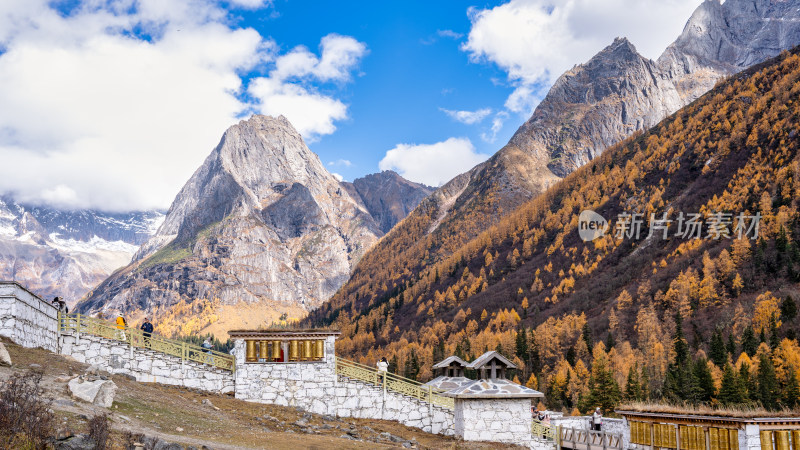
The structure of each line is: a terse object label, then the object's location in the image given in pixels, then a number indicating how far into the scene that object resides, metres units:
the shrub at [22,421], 16.70
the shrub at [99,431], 17.83
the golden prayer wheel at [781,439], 33.06
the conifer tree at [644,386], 87.50
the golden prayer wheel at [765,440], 33.06
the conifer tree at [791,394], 76.38
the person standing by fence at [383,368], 40.16
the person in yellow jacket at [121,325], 37.28
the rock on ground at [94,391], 24.91
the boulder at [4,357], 26.14
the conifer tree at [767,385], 77.06
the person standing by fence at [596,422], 45.44
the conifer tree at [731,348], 102.72
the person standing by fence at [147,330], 37.69
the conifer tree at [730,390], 74.38
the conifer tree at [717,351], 98.56
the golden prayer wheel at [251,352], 39.38
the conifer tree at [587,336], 134.88
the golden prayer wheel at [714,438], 34.62
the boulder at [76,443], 17.78
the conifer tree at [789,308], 112.38
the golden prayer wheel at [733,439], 33.47
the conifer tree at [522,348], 129.75
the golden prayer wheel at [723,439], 34.12
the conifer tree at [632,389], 84.06
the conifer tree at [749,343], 102.25
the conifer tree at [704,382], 81.56
